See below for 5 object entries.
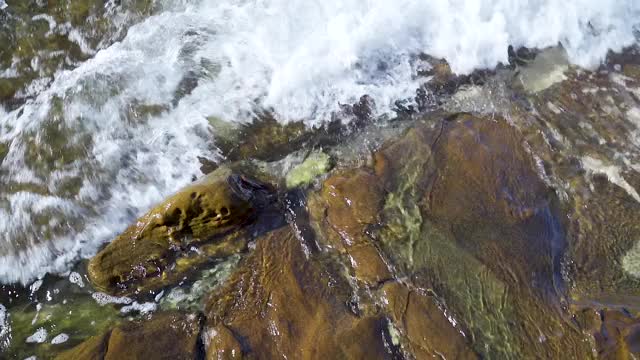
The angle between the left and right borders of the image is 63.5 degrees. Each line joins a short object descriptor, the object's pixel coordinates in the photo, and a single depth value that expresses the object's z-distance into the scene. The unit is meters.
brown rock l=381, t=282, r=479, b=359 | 3.54
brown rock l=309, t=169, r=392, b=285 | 3.88
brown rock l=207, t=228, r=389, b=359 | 3.54
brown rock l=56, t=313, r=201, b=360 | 3.56
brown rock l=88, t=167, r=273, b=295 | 3.87
